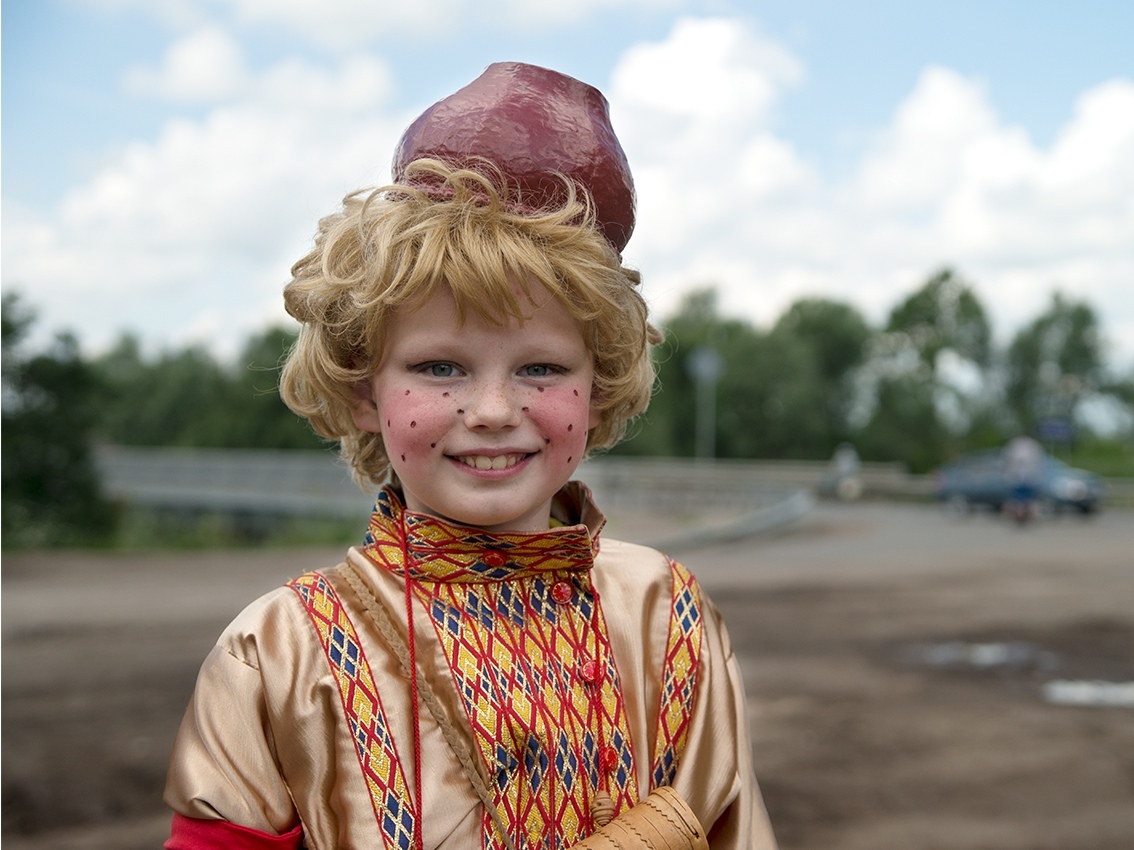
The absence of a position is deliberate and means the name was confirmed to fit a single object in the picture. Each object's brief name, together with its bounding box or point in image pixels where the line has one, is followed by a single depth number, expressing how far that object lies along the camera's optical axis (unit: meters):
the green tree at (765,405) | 39.00
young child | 1.47
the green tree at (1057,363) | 42.53
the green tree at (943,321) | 41.56
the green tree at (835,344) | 41.22
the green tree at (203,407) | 35.88
